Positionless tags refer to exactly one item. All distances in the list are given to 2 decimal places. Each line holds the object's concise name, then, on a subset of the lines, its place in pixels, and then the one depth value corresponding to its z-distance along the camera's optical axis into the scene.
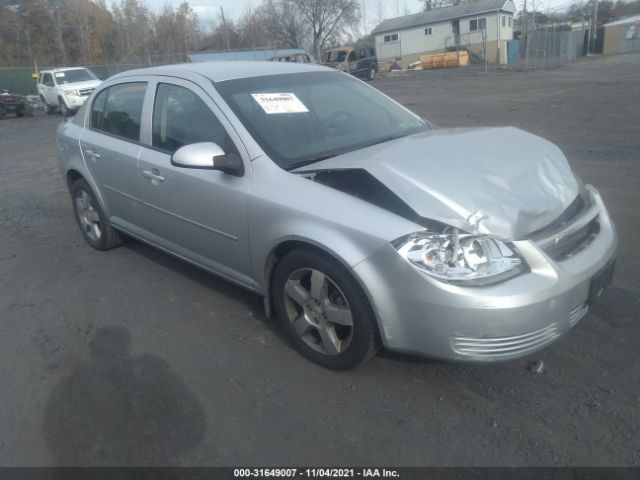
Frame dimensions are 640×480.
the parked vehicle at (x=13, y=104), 24.62
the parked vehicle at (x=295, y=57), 29.94
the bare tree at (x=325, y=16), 53.34
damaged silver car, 2.64
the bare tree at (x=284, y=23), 54.34
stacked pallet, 41.38
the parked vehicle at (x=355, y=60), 34.25
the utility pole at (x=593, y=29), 47.78
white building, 45.59
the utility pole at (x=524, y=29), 39.57
